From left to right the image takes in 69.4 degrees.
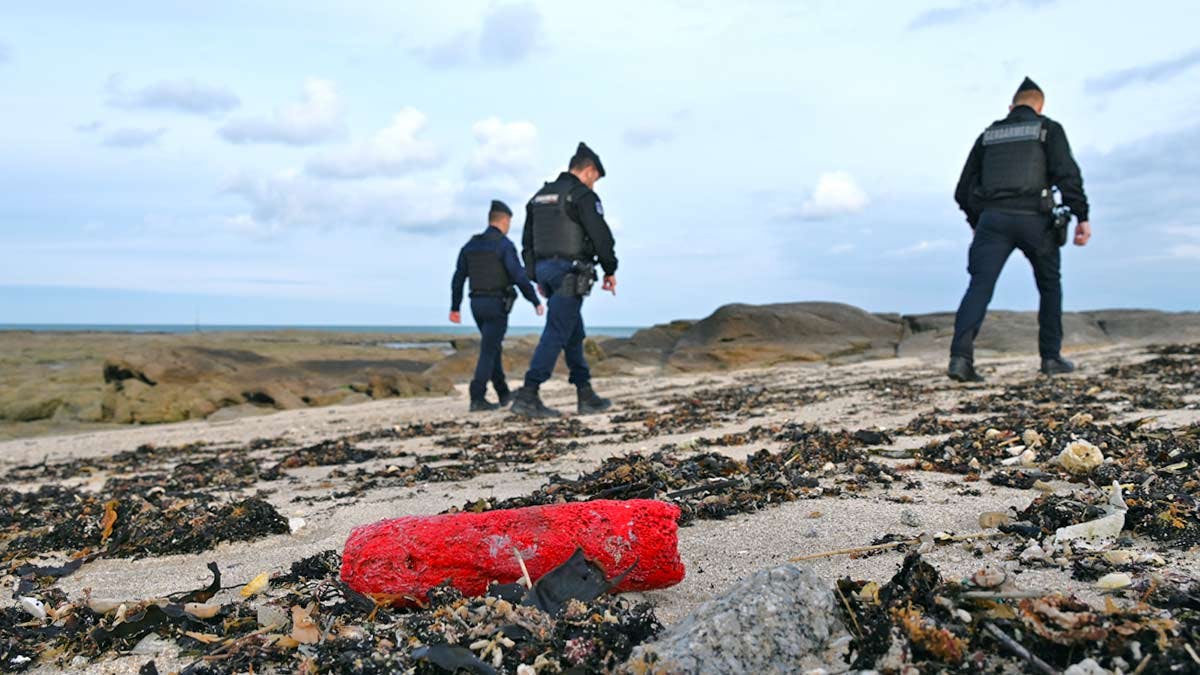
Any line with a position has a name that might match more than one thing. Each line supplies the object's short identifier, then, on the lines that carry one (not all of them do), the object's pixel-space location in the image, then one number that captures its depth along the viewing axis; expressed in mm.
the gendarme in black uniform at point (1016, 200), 7359
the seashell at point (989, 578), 1742
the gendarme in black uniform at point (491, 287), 9289
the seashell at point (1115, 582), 1876
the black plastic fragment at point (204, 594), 2311
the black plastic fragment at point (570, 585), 1970
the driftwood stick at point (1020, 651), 1461
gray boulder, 1580
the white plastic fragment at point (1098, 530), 2266
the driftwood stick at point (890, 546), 2354
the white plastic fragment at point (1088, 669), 1438
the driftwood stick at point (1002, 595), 1676
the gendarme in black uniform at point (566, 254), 7914
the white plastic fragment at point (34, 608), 2285
